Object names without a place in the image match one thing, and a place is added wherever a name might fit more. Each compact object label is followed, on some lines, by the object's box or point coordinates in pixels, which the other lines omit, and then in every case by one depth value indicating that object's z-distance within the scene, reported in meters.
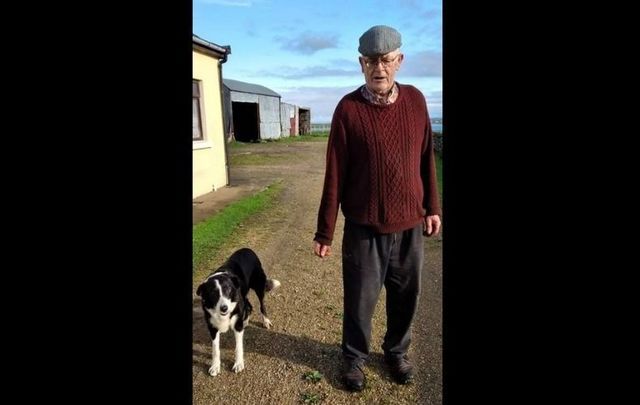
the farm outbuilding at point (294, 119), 30.30
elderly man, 2.08
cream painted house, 8.68
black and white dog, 2.79
